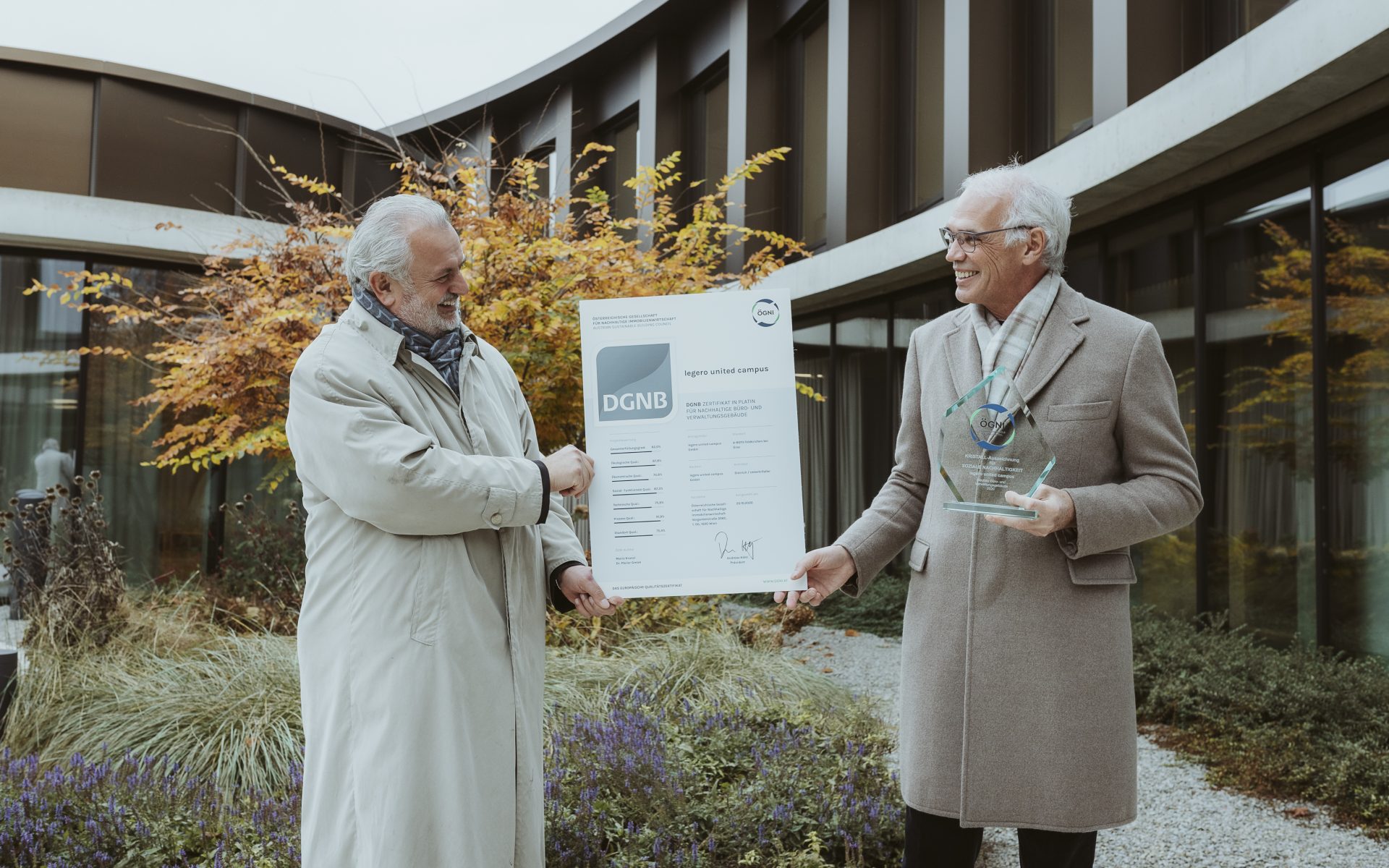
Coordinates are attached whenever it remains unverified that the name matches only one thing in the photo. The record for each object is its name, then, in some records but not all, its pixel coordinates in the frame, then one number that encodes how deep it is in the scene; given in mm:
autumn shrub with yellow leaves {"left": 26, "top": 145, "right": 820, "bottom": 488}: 6254
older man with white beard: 2025
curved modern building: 5715
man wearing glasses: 2035
